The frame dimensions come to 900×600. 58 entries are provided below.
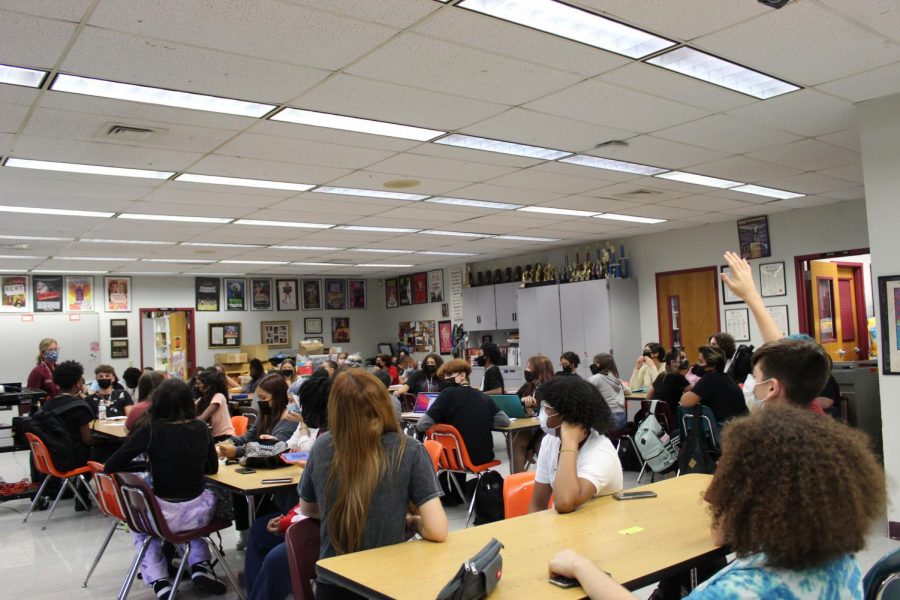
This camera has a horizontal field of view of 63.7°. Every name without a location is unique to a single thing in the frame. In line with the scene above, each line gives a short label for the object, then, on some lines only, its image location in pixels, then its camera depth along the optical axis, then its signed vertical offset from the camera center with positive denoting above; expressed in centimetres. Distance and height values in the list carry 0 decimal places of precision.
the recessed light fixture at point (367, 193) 686 +132
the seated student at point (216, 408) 605 -61
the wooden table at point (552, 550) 198 -72
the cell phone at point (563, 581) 191 -69
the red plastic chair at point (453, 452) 568 -100
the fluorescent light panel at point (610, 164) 607 +134
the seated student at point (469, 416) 580 -74
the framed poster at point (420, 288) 1534 +81
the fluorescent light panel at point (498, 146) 539 +137
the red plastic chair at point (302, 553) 276 -85
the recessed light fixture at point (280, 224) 839 +129
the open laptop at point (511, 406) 697 -81
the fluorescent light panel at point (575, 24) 326 +141
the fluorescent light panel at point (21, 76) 371 +139
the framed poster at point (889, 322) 485 -12
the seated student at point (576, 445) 290 -54
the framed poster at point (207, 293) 1445 +85
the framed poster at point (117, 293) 1360 +88
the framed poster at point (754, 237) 944 +97
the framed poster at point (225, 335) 1454 +0
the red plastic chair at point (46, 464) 613 -104
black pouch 179 -64
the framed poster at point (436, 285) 1484 +82
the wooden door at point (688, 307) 1016 +10
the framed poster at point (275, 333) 1512 -2
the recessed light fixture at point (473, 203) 762 +131
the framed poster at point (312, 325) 1566 +13
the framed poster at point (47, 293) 1295 +89
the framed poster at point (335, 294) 1602 +79
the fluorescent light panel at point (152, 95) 393 +139
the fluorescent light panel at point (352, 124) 463 +138
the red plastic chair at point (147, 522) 395 -104
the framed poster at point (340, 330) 1602 -1
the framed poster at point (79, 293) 1323 +89
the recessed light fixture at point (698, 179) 688 +132
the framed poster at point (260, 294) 1503 +82
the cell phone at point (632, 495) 294 -73
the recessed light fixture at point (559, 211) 832 +128
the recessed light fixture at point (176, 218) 774 +131
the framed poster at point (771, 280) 931 +39
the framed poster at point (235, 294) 1473 +82
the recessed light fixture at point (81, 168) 546 +135
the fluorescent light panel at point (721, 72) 395 +140
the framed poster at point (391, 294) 1628 +75
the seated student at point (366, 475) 253 -52
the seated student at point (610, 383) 686 -63
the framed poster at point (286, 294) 1538 +81
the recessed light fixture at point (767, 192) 767 +130
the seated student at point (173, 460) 417 -71
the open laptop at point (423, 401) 754 -79
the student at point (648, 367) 861 -61
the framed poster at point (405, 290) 1584 +82
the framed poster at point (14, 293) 1270 +90
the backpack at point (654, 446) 615 -111
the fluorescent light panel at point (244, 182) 618 +133
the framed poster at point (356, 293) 1634 +81
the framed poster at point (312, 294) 1572 +80
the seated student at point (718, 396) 572 -66
